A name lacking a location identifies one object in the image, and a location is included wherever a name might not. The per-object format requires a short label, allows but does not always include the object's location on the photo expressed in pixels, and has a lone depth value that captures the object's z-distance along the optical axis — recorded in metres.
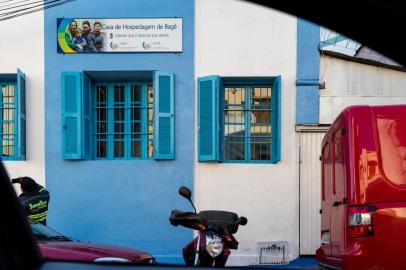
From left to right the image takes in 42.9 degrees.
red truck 4.38
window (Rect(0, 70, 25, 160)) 8.38
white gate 8.45
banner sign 8.48
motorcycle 5.05
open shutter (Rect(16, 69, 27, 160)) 8.29
